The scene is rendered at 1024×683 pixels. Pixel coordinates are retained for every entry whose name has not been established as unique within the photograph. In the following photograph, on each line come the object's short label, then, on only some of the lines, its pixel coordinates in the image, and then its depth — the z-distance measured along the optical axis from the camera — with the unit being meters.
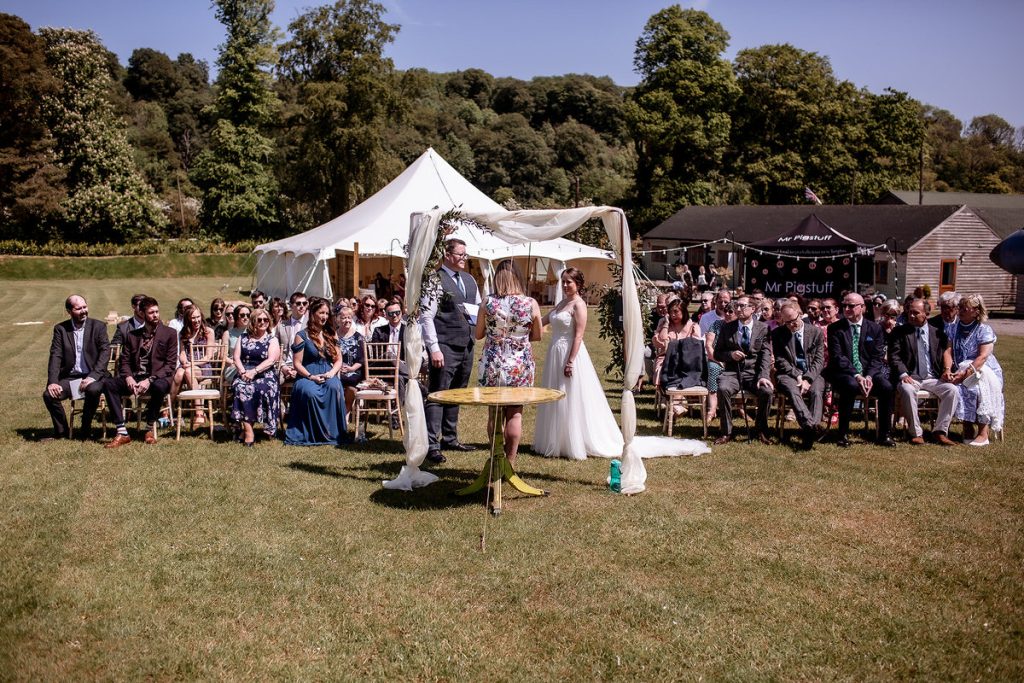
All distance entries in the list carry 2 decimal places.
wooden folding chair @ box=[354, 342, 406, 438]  9.24
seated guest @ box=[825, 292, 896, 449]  8.90
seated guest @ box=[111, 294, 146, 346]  9.24
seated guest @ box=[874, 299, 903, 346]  9.71
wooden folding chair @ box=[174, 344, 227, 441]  9.01
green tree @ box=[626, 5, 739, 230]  47.59
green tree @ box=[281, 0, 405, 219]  41.88
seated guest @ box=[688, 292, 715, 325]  11.45
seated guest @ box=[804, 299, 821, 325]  11.04
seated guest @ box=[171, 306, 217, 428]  9.42
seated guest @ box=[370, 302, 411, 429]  10.02
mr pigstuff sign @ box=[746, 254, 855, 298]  18.69
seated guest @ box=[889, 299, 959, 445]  8.96
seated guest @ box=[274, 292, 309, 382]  10.40
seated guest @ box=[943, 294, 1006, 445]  8.91
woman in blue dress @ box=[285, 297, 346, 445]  8.89
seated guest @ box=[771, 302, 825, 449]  8.91
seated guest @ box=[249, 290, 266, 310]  11.16
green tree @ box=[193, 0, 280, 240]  48.00
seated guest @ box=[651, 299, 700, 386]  9.72
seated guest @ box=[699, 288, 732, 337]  10.48
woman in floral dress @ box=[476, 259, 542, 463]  7.07
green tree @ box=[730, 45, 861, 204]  48.03
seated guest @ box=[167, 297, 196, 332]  9.83
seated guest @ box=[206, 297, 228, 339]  10.36
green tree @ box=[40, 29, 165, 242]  42.97
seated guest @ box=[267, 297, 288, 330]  11.35
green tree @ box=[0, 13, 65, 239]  40.88
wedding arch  7.06
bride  8.16
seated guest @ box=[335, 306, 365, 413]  9.68
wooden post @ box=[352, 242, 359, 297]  21.13
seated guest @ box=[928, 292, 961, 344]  9.36
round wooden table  6.14
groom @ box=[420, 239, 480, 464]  7.77
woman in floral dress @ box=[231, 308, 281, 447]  8.85
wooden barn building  32.31
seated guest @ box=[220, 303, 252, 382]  9.55
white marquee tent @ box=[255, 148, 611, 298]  22.20
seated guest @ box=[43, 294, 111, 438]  8.81
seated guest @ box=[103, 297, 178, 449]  8.97
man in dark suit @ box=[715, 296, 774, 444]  9.04
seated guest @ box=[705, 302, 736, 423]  9.74
